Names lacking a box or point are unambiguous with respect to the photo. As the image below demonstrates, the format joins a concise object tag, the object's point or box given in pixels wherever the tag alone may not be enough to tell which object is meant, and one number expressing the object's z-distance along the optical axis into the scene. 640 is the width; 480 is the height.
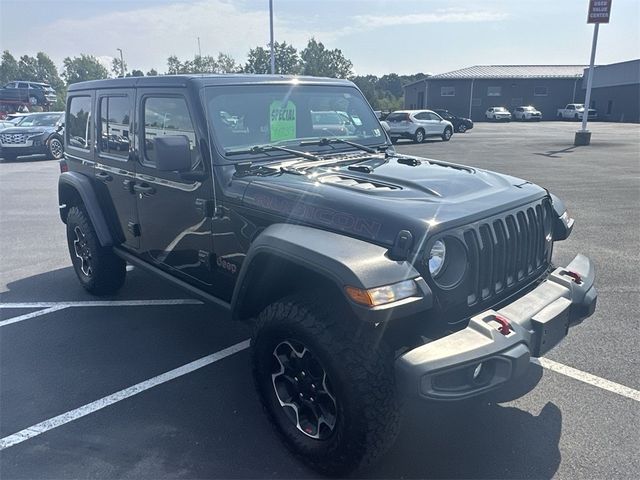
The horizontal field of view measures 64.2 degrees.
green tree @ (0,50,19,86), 85.88
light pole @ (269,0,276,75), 25.83
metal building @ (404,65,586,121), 56.50
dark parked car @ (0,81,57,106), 38.16
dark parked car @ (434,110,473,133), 34.44
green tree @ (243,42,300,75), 53.44
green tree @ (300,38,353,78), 66.00
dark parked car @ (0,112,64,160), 16.89
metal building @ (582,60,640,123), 49.42
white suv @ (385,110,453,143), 24.20
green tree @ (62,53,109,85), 88.62
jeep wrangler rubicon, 2.40
